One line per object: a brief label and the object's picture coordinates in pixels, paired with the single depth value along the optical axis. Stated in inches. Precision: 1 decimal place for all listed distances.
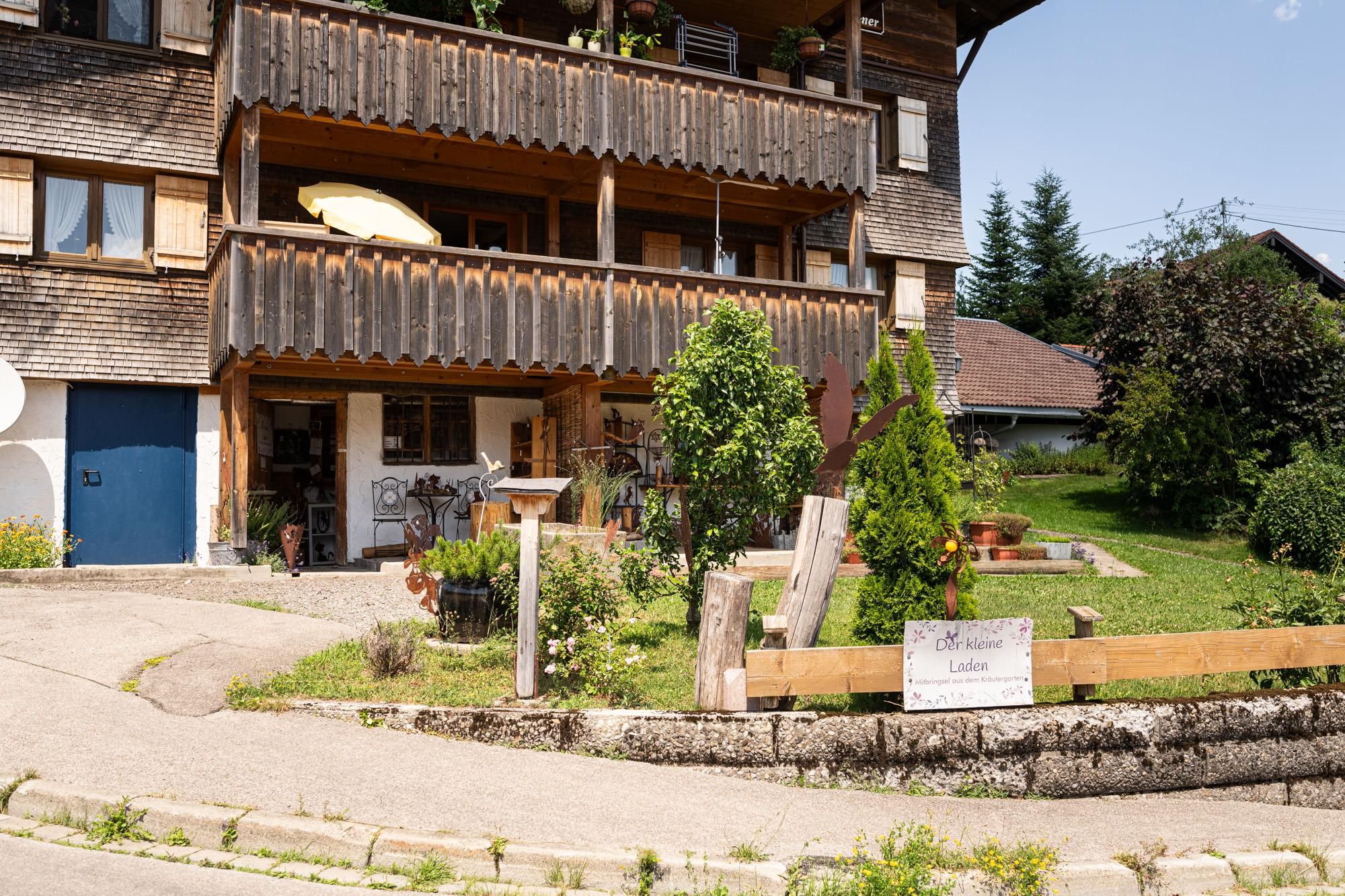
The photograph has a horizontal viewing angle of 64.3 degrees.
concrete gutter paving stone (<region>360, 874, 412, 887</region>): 194.5
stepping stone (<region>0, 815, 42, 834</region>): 208.4
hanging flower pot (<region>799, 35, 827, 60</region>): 718.5
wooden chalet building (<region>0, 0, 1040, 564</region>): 527.2
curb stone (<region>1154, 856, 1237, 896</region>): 211.8
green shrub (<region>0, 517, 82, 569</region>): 501.7
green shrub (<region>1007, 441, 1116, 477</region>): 1038.4
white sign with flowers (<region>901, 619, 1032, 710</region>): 266.2
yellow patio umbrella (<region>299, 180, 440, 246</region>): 543.2
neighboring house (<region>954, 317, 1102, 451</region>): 1077.1
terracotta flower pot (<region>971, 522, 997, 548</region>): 610.5
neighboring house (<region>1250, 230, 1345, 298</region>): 1283.2
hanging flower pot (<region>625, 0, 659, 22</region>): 642.2
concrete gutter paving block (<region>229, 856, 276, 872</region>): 198.4
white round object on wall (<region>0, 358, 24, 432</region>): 532.7
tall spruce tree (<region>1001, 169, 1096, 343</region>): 1626.5
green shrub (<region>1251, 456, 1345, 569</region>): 631.2
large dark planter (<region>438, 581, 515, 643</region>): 356.8
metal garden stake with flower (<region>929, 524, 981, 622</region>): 278.1
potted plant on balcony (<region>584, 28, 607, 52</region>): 592.7
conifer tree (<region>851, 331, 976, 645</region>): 291.4
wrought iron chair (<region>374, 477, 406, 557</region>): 639.1
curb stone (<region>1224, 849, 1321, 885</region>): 218.4
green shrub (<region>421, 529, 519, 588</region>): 355.3
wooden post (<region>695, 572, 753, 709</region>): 263.0
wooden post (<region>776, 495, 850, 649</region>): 277.6
